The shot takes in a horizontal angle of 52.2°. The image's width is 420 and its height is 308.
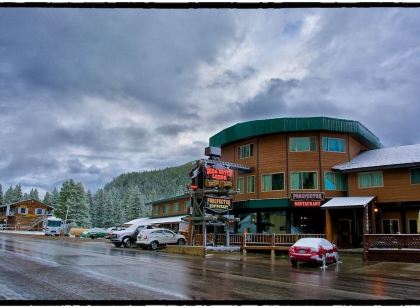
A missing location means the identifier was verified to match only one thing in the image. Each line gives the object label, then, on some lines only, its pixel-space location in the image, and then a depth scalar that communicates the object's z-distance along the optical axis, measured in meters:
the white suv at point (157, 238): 35.50
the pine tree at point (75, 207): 90.38
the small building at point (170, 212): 51.91
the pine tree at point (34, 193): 171.88
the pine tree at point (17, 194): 138.27
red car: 22.23
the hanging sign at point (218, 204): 32.62
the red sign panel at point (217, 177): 32.94
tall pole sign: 32.69
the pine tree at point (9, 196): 136.52
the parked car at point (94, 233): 61.22
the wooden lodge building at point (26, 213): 97.56
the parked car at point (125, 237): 39.00
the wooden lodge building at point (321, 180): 32.25
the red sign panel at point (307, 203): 34.06
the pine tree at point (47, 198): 139.12
